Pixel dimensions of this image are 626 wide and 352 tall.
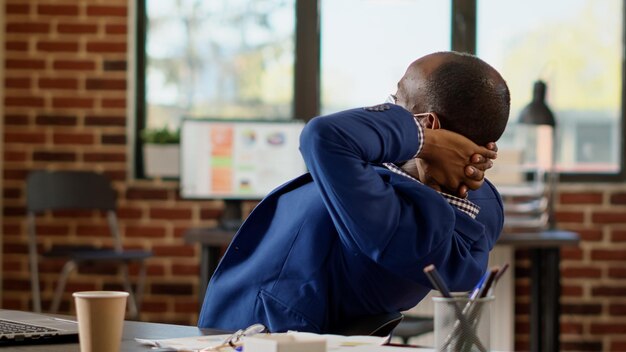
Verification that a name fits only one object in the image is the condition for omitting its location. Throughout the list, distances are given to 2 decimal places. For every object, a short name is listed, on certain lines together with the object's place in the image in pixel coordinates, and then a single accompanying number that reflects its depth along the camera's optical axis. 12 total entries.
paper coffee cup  2.97
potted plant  8.10
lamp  7.50
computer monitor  7.66
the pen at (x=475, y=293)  3.08
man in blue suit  3.62
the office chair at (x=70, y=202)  7.95
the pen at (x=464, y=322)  3.02
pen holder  3.02
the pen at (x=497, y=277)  3.09
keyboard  3.65
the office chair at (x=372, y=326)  4.07
